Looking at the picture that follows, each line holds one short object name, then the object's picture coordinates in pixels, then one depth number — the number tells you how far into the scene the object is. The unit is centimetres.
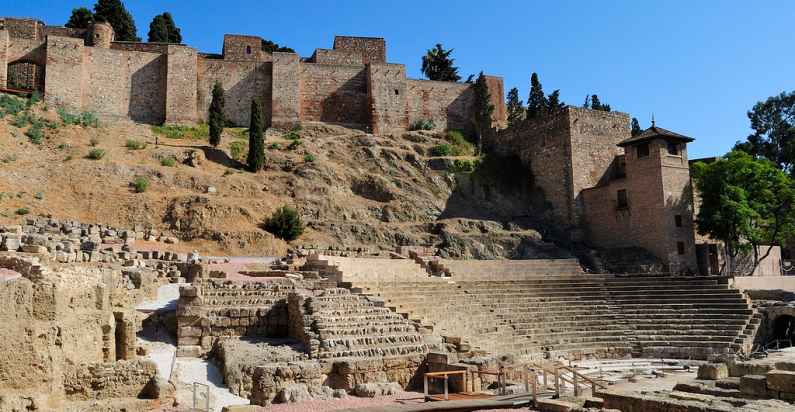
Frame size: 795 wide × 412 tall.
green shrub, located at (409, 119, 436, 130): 4244
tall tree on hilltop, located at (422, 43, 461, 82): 4919
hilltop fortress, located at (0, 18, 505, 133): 3559
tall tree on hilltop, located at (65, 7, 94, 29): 4478
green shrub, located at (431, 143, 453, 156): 3822
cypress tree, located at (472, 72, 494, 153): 4162
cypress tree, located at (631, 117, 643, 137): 5006
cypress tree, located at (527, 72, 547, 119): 4369
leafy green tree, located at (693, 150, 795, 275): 2766
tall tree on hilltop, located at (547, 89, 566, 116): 4369
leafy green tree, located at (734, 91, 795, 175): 4178
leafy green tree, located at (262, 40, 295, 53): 5226
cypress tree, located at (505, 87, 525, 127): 4612
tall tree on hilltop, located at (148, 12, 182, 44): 4588
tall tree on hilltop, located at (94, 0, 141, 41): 4469
